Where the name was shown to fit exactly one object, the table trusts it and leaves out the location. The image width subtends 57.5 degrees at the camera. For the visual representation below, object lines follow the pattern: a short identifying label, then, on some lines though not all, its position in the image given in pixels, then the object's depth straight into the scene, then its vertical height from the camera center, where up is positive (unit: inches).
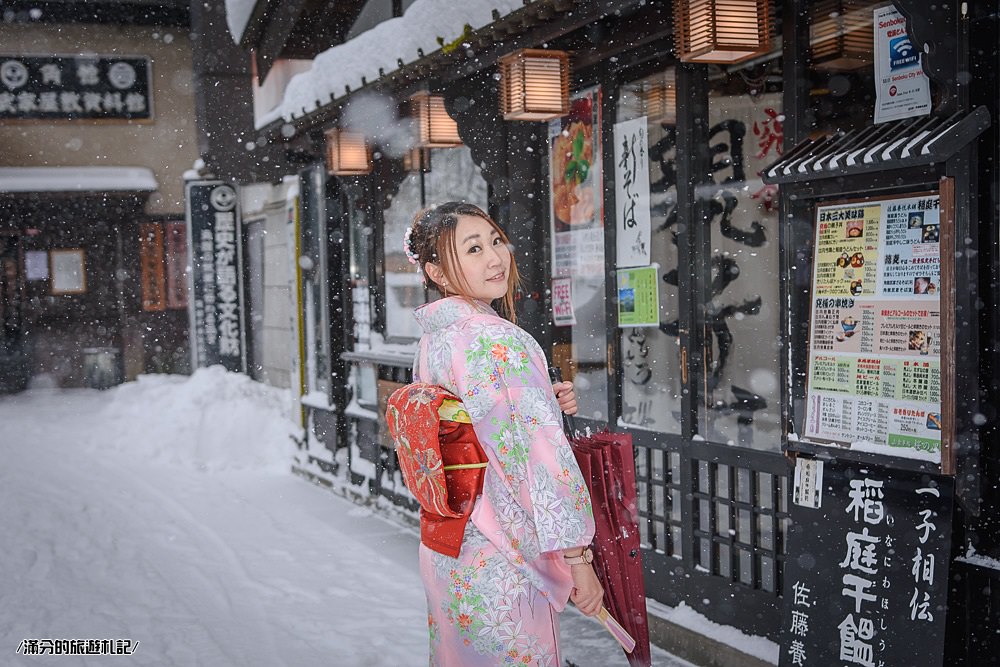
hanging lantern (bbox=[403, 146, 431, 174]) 399.2 +53.6
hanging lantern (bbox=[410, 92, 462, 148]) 330.6 +58.3
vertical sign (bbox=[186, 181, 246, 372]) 746.8 +10.6
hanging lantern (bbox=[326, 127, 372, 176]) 412.2 +58.8
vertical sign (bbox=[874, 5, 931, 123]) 167.5 +37.3
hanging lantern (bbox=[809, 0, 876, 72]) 185.0 +49.9
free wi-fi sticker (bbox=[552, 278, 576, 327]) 296.5 -8.0
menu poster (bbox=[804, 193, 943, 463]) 163.3 -10.5
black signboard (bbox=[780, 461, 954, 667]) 159.8 -55.9
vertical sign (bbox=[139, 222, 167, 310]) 873.5 +21.3
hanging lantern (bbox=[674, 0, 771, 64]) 191.0 +52.4
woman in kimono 118.6 -26.2
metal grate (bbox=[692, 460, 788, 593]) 216.4 -65.6
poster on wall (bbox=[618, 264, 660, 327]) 256.7 -5.7
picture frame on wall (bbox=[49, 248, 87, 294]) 931.3 +18.2
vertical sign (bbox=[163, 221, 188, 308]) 884.0 +23.0
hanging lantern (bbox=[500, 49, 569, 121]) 253.1 +54.6
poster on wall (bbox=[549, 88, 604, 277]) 277.0 +27.9
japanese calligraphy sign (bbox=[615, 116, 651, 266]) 257.3 +24.1
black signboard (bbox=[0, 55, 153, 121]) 848.9 +190.0
